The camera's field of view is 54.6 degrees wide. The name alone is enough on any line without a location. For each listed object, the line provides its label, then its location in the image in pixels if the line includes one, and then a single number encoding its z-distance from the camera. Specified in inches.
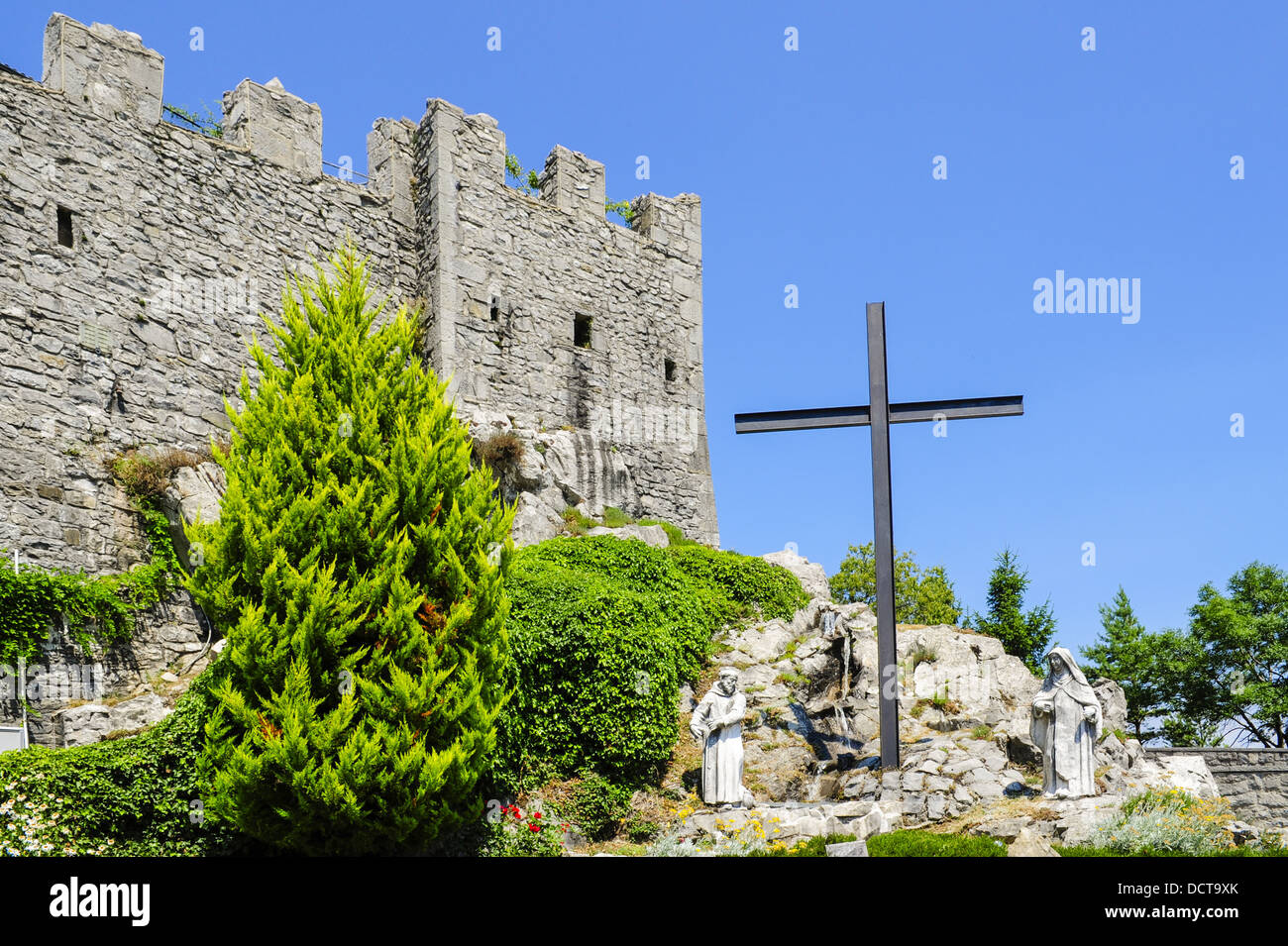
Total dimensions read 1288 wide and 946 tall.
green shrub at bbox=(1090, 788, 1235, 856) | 419.5
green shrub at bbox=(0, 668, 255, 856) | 458.6
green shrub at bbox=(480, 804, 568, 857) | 511.2
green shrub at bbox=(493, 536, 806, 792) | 559.2
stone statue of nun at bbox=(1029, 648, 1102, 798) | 482.6
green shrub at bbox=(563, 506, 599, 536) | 802.7
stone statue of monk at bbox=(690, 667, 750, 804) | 539.8
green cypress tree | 454.3
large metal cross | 546.3
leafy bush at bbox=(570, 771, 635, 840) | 545.3
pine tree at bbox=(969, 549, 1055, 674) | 960.9
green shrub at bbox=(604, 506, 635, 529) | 849.5
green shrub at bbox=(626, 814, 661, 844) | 539.2
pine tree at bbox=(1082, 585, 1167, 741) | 1137.4
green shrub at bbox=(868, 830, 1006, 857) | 407.5
